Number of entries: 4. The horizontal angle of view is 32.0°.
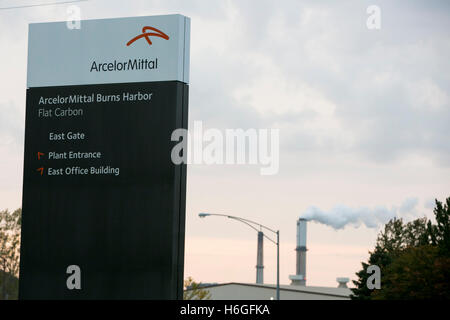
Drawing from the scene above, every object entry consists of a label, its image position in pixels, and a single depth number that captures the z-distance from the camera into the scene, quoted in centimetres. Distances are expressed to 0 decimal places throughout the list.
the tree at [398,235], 7112
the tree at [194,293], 7281
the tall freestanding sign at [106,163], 1477
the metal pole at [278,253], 4034
